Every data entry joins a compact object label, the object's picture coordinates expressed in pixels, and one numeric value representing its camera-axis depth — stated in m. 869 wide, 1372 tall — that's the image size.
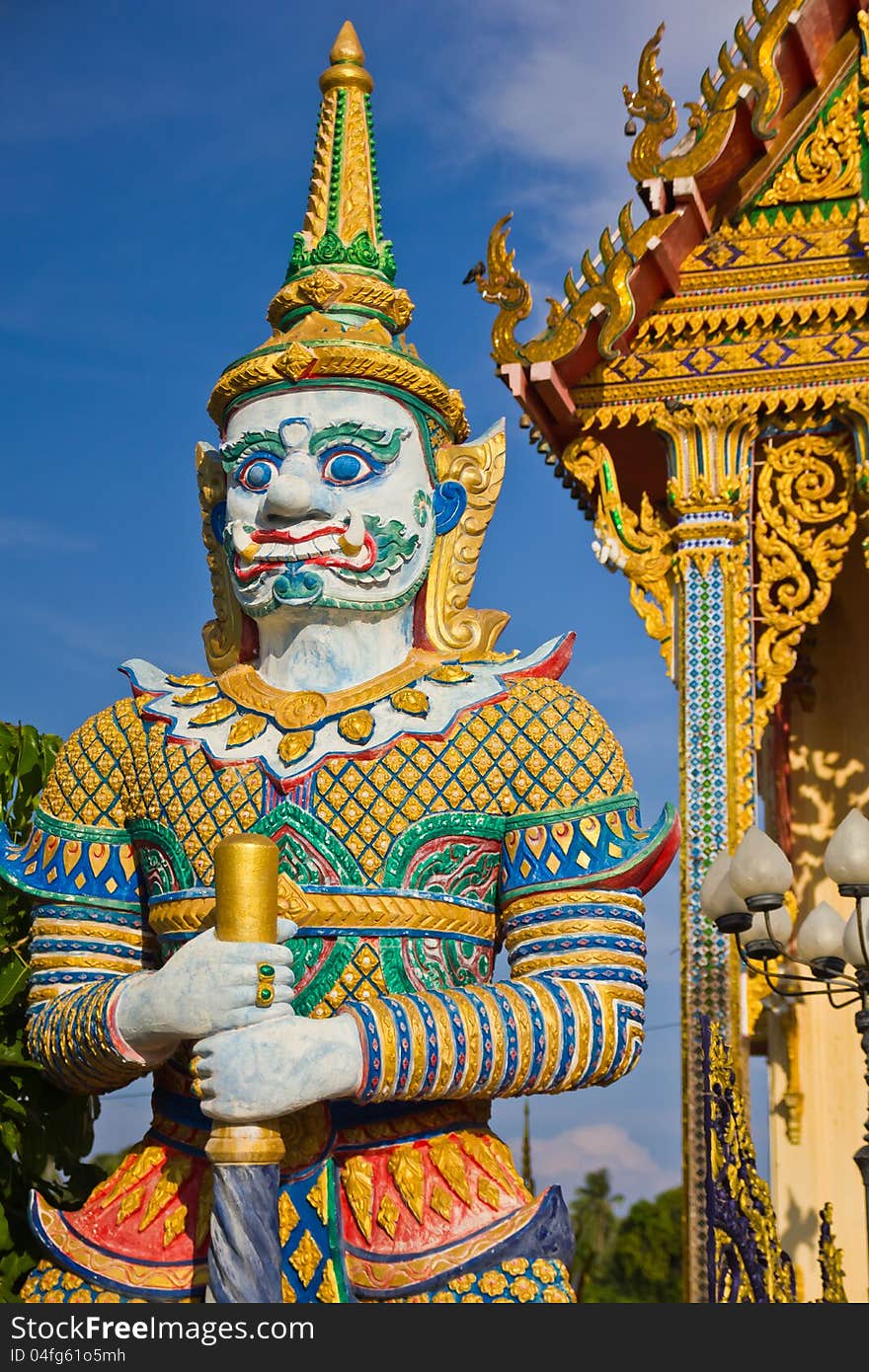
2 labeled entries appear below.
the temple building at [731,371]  7.93
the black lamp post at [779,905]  6.43
